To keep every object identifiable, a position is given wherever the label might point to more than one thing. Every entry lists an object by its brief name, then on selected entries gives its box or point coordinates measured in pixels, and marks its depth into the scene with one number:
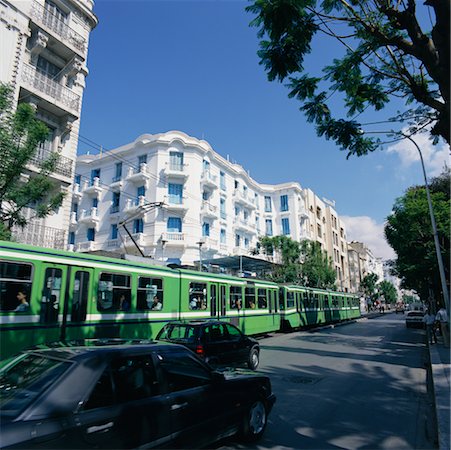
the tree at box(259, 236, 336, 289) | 34.56
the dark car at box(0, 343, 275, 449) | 2.85
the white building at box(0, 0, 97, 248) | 15.88
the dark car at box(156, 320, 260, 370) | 8.22
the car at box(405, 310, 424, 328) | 29.27
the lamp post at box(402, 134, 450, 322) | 16.66
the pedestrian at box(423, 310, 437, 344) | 16.40
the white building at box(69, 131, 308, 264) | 29.94
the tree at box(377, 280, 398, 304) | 102.72
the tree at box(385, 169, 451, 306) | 21.36
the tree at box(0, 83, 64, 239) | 10.24
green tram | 8.01
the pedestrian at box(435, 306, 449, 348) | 15.47
